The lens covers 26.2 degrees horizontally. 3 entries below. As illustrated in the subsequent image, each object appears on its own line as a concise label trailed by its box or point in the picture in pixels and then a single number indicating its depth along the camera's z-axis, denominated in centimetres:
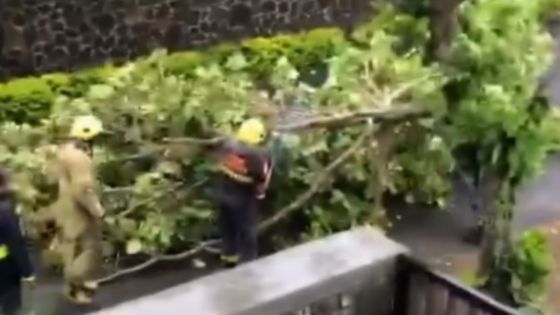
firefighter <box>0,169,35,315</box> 803
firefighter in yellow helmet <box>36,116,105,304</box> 848
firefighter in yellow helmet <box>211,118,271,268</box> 870
